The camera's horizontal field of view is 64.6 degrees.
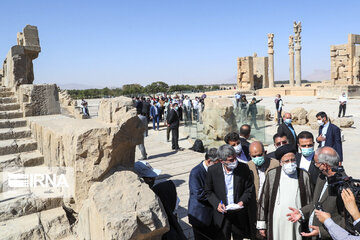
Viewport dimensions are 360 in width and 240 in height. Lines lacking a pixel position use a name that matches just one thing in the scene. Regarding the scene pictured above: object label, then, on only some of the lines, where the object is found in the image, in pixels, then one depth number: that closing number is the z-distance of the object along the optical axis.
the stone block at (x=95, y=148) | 2.50
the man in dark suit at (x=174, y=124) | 9.04
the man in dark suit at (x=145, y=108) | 13.85
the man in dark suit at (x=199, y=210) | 3.07
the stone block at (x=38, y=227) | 2.52
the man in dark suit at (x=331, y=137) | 5.10
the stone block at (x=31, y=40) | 6.94
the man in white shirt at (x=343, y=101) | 14.58
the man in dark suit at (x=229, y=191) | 2.94
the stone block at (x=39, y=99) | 5.27
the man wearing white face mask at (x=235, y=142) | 3.78
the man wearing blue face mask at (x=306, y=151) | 3.48
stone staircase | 2.61
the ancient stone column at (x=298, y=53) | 39.00
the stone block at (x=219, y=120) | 10.15
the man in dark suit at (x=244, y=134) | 4.37
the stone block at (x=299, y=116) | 13.64
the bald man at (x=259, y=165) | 3.27
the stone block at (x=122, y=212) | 1.99
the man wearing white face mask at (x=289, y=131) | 5.59
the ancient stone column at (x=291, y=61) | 41.81
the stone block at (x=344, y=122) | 12.15
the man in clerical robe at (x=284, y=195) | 2.80
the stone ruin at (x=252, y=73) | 41.19
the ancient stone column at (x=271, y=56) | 41.52
